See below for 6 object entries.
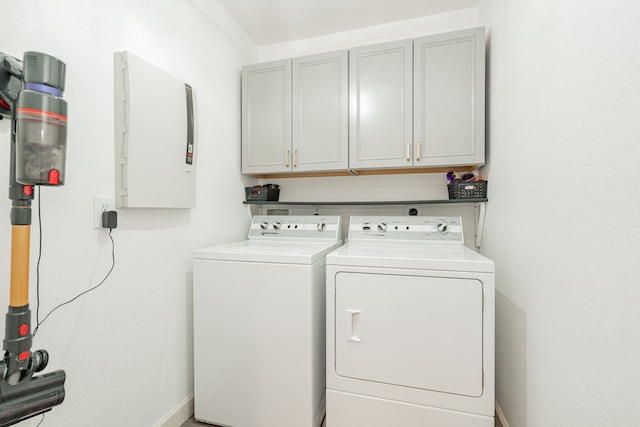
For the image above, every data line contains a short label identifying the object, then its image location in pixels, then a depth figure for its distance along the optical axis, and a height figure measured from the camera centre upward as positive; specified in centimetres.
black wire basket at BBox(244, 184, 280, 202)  231 +16
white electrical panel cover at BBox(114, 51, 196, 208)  125 +37
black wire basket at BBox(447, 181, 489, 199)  185 +15
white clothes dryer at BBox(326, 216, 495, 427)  126 -60
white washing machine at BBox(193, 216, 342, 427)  143 -66
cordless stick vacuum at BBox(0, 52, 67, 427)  70 +7
